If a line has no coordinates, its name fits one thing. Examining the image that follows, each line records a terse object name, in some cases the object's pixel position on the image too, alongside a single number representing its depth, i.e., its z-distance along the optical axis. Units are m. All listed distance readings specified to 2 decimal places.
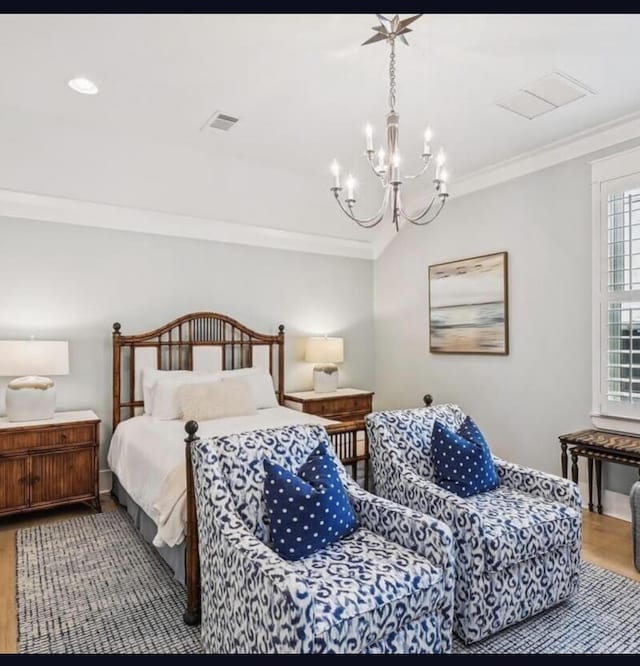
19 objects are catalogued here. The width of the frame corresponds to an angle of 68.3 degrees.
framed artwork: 4.23
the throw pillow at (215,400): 3.62
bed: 2.33
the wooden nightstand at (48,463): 3.23
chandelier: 2.31
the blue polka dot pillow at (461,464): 2.45
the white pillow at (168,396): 3.68
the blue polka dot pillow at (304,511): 1.85
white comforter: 2.37
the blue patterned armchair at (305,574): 1.50
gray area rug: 2.01
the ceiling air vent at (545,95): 2.88
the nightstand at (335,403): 4.67
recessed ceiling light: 2.87
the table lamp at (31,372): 3.29
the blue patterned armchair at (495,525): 2.02
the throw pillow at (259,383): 4.21
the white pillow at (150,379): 3.86
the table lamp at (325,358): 4.92
